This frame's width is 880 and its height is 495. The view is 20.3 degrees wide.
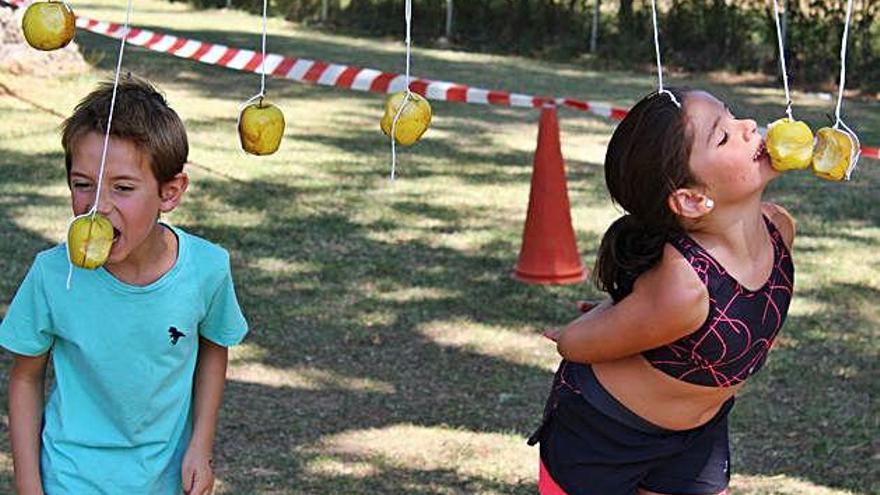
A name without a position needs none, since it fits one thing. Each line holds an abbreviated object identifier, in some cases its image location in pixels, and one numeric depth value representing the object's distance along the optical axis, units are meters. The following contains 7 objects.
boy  4.49
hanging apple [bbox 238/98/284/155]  4.29
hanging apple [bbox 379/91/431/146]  4.32
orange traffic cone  11.56
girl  4.59
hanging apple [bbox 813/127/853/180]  4.33
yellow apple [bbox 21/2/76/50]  4.13
